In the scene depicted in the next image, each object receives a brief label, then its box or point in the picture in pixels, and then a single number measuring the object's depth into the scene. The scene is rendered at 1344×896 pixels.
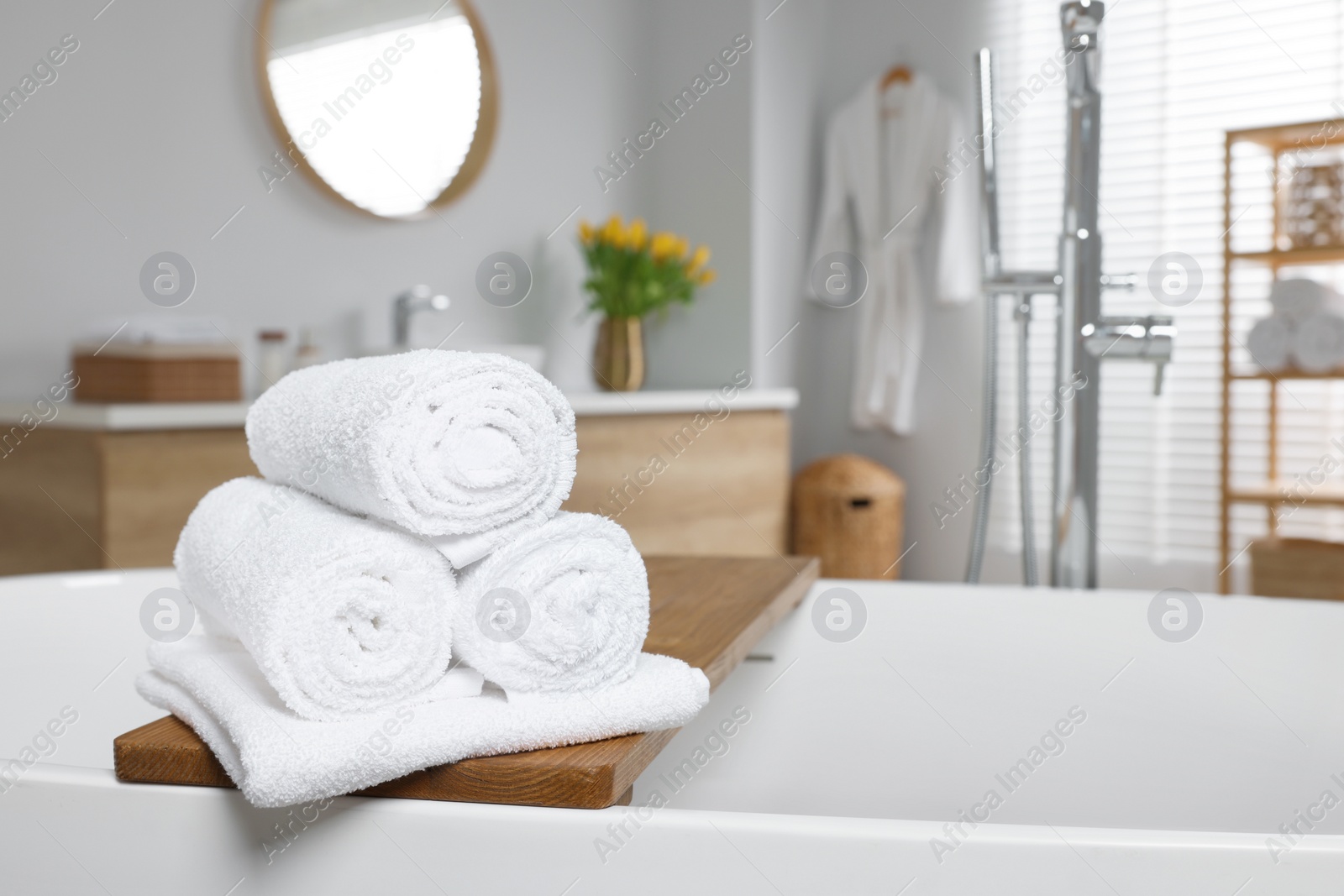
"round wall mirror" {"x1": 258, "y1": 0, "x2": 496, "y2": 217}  2.21
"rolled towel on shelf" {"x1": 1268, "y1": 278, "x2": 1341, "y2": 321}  2.51
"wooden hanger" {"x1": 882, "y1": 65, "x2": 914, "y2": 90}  3.24
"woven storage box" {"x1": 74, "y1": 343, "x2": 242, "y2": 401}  1.67
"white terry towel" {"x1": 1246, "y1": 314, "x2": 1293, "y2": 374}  2.57
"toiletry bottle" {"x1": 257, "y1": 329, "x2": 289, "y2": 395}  2.02
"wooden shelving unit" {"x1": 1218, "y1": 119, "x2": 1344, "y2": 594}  2.60
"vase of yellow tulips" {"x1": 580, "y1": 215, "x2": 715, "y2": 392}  2.63
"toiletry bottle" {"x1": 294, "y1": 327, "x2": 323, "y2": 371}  2.04
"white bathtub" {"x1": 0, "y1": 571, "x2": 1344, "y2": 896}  1.02
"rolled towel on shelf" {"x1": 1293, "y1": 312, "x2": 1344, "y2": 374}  2.49
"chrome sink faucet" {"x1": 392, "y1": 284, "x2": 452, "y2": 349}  2.24
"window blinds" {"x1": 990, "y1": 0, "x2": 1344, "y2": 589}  2.87
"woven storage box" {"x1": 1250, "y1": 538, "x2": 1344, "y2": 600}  2.48
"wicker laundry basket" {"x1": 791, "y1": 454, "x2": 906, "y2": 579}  2.90
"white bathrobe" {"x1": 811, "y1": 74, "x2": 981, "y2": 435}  3.16
